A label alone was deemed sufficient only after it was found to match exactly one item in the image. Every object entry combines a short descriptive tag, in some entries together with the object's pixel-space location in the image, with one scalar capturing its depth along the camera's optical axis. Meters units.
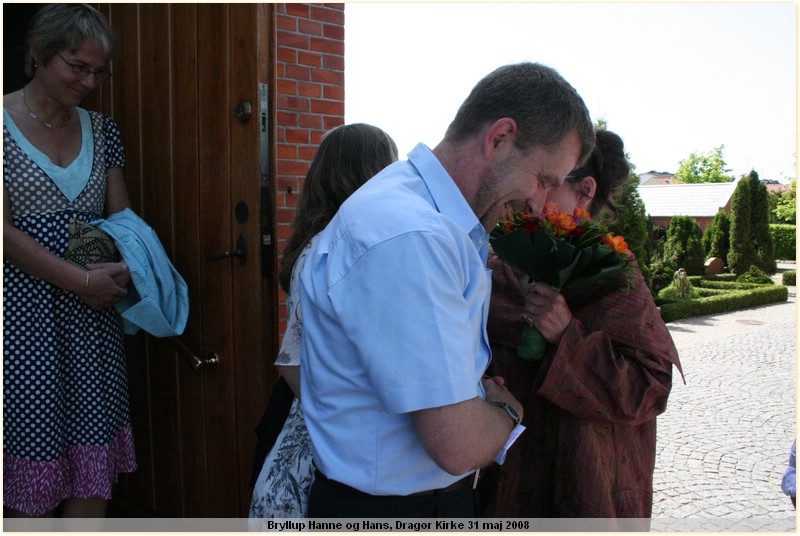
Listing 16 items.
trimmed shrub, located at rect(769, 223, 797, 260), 35.59
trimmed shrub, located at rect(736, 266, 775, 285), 22.08
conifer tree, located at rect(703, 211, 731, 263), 27.45
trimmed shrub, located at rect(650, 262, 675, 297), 18.14
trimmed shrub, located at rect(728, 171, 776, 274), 24.14
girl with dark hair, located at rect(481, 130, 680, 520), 2.04
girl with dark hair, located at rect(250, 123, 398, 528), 2.01
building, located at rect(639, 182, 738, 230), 48.25
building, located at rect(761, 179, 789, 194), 70.59
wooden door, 2.89
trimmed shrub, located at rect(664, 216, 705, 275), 22.94
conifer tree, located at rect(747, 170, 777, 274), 24.28
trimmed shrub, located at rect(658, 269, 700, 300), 16.58
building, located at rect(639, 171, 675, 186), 86.19
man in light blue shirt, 1.25
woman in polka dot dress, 2.63
